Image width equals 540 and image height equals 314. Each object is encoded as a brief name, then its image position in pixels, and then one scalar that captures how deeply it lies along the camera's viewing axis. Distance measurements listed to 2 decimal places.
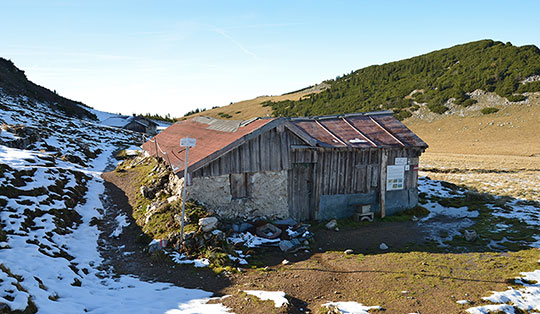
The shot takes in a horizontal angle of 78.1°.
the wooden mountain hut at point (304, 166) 13.86
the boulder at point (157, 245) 11.73
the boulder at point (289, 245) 12.37
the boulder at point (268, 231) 13.08
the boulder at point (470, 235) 13.60
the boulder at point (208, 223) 11.91
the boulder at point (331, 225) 14.94
